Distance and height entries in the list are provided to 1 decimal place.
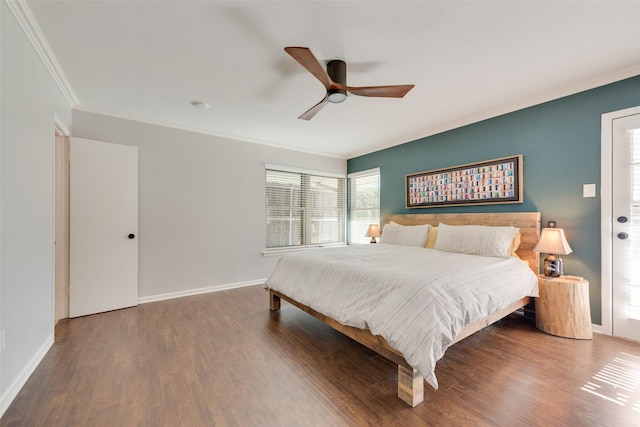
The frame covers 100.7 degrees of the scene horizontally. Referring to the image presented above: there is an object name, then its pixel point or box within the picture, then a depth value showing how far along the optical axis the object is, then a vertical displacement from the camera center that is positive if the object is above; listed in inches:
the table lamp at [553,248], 99.8 -13.4
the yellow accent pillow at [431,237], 139.6 -12.9
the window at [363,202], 200.5 +8.5
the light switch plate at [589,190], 101.8 +9.0
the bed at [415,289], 62.3 -23.2
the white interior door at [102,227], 116.7 -6.4
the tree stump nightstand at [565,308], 93.9 -34.4
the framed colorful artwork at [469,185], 124.5 +15.4
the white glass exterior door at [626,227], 93.0 -4.8
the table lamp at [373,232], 183.9 -13.1
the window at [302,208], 184.1 +3.9
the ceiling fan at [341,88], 83.0 +41.1
